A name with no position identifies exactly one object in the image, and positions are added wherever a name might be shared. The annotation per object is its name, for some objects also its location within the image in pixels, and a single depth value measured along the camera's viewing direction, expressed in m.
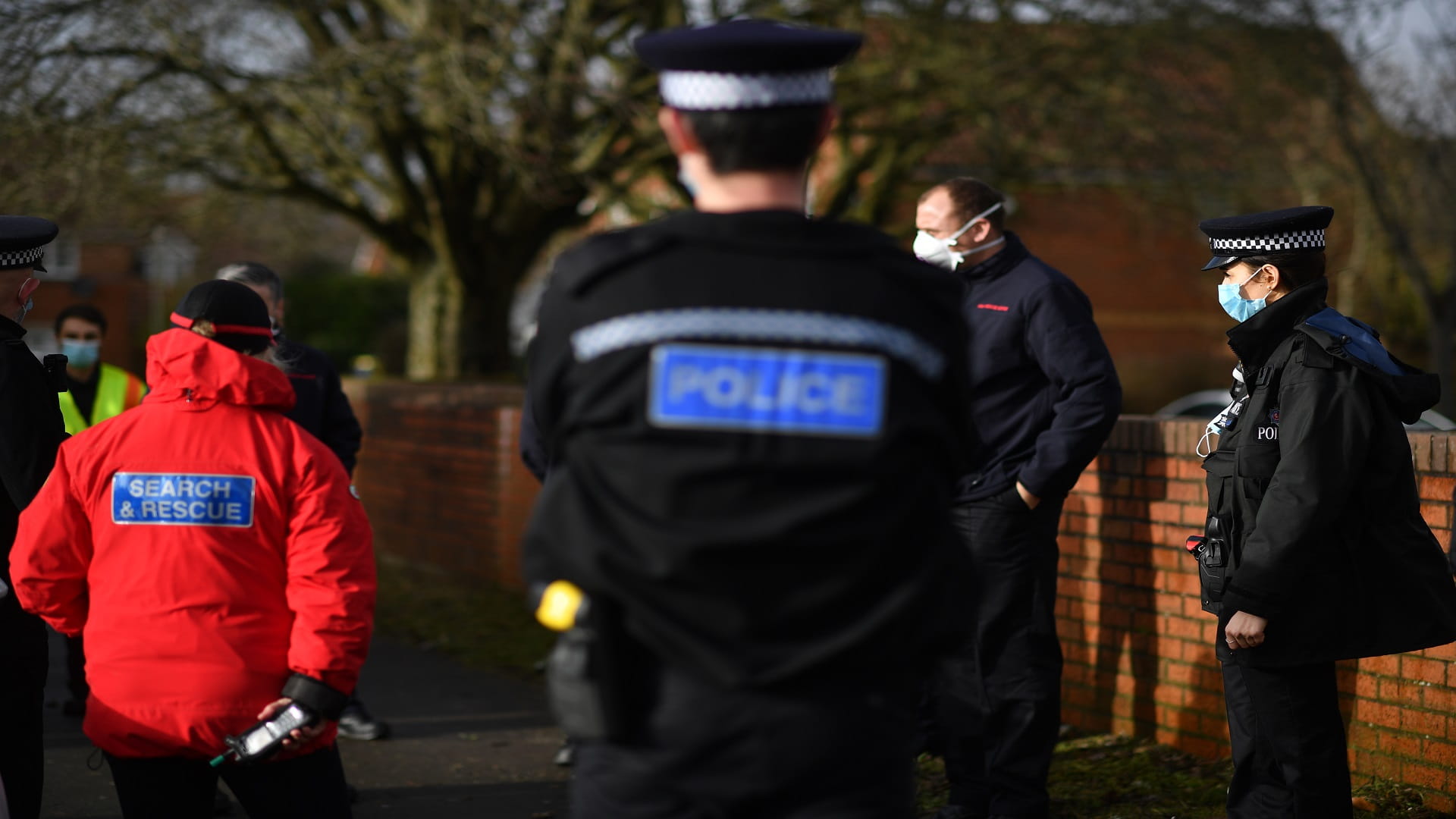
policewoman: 7.38
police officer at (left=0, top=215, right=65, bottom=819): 8.11
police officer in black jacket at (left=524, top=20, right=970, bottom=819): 4.16
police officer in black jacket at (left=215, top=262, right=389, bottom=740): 11.70
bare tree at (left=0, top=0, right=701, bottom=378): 24.87
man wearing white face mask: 9.59
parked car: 25.61
